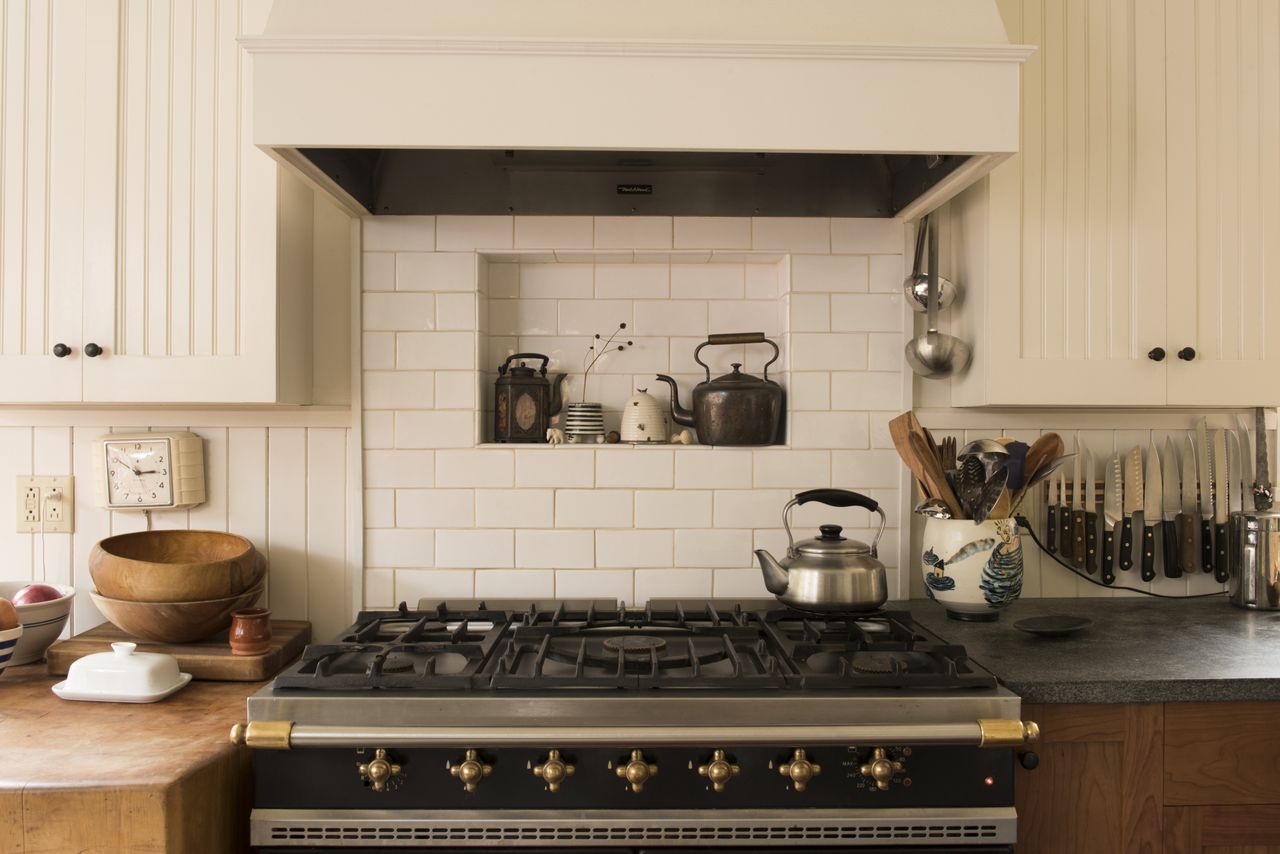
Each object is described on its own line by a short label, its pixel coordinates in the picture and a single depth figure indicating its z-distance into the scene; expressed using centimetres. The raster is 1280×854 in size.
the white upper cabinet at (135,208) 163
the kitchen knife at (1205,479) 196
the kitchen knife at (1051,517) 196
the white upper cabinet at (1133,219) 172
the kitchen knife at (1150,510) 193
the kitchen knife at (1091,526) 194
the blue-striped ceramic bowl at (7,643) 153
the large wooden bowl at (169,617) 161
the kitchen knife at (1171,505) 195
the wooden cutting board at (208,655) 159
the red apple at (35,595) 172
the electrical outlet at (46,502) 191
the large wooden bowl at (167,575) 163
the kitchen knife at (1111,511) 195
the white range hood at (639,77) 137
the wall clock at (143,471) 185
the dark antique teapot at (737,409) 189
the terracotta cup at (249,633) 160
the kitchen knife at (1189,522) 194
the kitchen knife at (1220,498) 194
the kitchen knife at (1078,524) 193
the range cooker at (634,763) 123
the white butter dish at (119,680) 146
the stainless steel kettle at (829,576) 160
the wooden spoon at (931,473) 173
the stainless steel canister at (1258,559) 185
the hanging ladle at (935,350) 180
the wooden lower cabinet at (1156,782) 136
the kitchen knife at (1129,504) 194
